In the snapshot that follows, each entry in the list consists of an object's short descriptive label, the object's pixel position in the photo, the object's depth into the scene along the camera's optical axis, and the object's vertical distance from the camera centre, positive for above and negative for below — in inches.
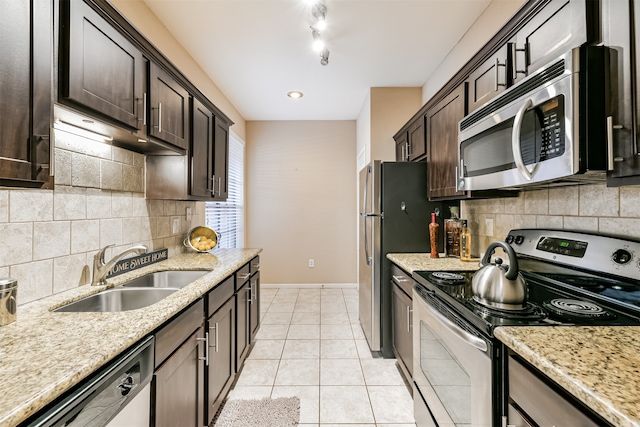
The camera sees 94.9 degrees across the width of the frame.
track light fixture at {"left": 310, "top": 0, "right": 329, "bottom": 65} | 80.1 +56.8
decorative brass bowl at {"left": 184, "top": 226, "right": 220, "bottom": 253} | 104.1 -8.2
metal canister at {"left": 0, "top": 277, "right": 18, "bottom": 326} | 39.5 -11.4
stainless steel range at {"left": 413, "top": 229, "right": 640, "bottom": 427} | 39.4 -13.5
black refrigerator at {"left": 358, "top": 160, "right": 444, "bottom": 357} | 100.1 -2.5
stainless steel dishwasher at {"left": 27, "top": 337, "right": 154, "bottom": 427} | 27.5 -19.6
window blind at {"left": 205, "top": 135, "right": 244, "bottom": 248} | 143.7 +3.9
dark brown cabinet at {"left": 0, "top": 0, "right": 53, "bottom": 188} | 33.9 +15.3
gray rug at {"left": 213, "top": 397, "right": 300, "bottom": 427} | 70.1 -49.1
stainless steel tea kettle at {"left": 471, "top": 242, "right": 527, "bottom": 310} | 43.6 -10.6
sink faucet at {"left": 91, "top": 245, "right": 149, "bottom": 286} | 61.0 -10.3
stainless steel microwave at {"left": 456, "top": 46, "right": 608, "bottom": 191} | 38.2 +13.8
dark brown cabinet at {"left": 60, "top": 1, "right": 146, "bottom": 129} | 44.8 +26.1
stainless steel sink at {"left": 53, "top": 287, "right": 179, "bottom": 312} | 56.1 -17.2
